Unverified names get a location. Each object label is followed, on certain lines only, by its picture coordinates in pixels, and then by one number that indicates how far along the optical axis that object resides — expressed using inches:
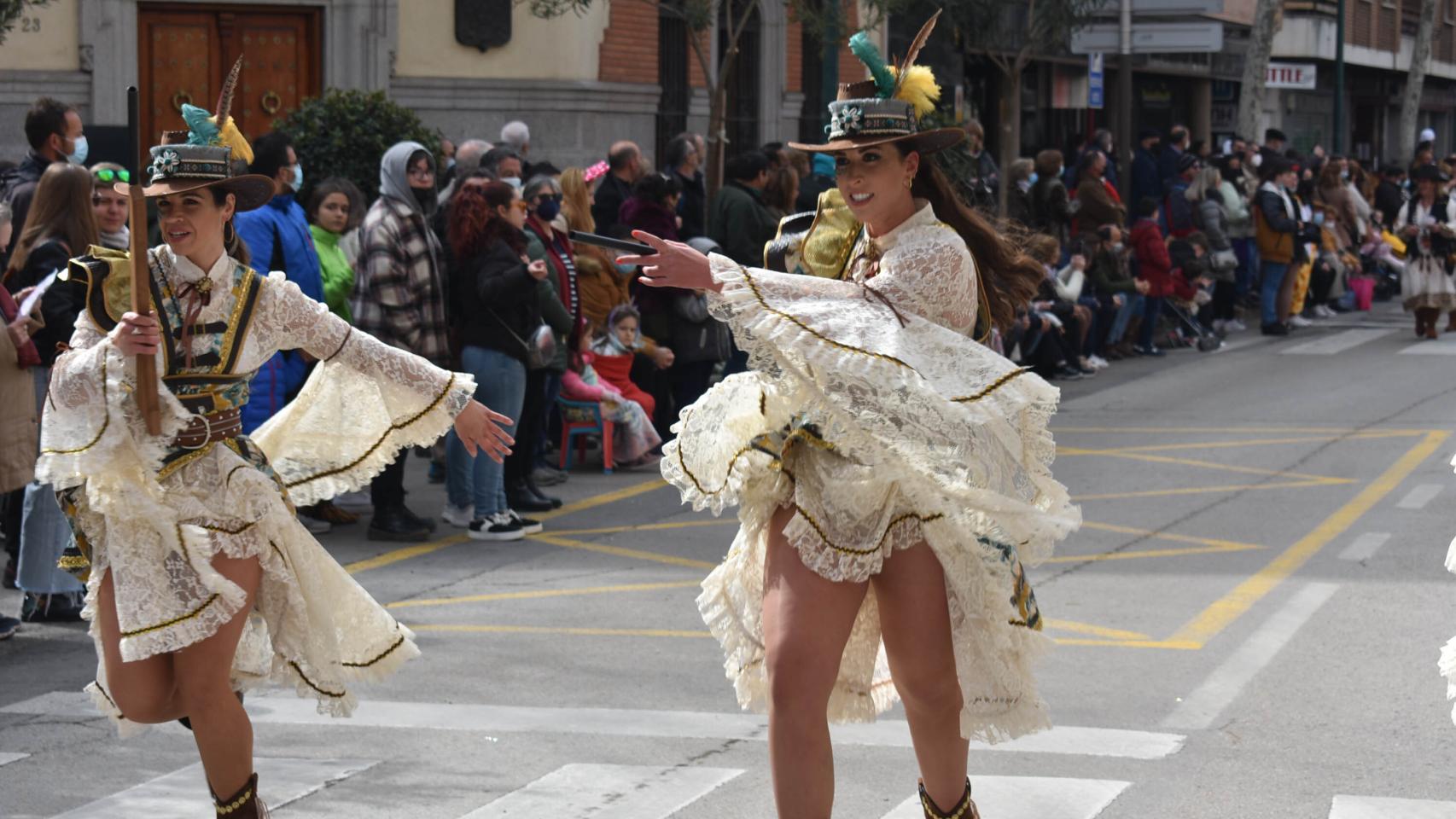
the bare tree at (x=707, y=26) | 660.7
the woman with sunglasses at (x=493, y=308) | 405.1
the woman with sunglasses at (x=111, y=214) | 354.6
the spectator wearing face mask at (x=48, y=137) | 380.2
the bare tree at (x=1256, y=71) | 1237.1
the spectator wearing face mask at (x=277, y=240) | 386.6
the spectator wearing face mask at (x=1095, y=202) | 726.5
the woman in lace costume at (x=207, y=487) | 196.2
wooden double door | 737.6
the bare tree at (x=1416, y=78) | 1684.3
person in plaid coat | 402.0
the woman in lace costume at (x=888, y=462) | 185.3
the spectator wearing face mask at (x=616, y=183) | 545.3
